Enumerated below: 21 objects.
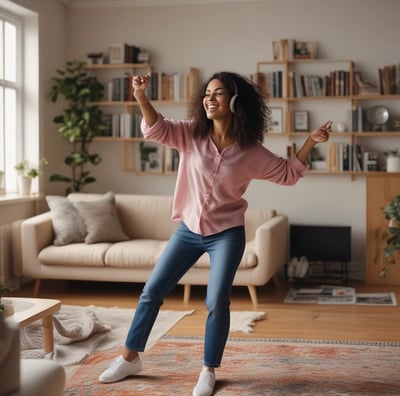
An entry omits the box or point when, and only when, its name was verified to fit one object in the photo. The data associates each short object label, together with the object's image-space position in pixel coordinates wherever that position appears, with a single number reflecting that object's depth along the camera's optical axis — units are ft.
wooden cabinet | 19.17
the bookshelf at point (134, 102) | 21.15
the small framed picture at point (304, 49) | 20.31
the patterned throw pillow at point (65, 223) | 17.90
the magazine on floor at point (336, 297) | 17.17
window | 19.44
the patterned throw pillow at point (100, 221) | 18.11
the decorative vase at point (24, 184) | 19.48
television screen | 19.85
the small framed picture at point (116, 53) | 21.45
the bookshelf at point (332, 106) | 20.08
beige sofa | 16.71
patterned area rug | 10.48
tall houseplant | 20.52
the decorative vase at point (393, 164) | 19.43
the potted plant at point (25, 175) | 19.39
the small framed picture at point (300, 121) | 20.59
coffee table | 11.00
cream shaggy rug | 12.50
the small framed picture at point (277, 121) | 20.79
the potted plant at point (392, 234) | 17.90
